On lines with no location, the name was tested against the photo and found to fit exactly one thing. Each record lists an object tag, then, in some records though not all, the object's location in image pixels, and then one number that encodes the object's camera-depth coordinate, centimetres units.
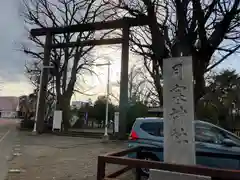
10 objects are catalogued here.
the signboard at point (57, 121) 1609
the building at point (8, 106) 5698
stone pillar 290
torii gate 1215
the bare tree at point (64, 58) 1731
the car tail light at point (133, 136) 542
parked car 461
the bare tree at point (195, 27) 520
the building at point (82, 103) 2952
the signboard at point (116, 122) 1317
